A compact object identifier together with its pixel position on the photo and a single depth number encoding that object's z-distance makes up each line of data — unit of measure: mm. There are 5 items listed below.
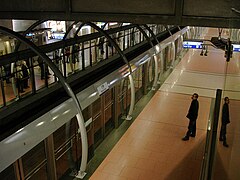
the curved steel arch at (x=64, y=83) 5137
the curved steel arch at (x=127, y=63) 8473
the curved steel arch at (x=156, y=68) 12042
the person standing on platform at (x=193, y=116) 9312
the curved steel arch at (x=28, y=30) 8105
